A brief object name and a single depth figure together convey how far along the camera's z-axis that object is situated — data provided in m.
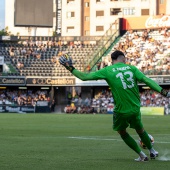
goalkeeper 11.45
